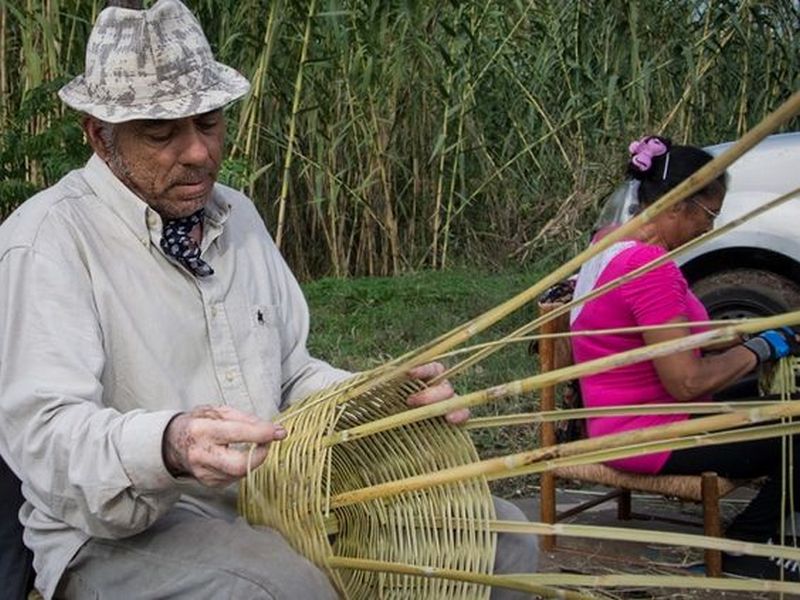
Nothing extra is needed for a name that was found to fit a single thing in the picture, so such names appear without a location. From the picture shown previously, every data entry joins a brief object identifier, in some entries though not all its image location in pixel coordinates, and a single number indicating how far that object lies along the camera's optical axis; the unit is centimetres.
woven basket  229
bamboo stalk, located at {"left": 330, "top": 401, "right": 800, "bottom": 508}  190
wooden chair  406
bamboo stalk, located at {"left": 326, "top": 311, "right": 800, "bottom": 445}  186
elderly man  223
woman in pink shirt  401
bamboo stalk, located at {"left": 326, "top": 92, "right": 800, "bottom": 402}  167
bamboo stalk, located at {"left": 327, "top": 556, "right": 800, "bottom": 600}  201
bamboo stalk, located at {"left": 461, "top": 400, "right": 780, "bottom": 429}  199
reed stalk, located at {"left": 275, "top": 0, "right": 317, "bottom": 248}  719
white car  615
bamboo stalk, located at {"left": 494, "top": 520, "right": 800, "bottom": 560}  194
